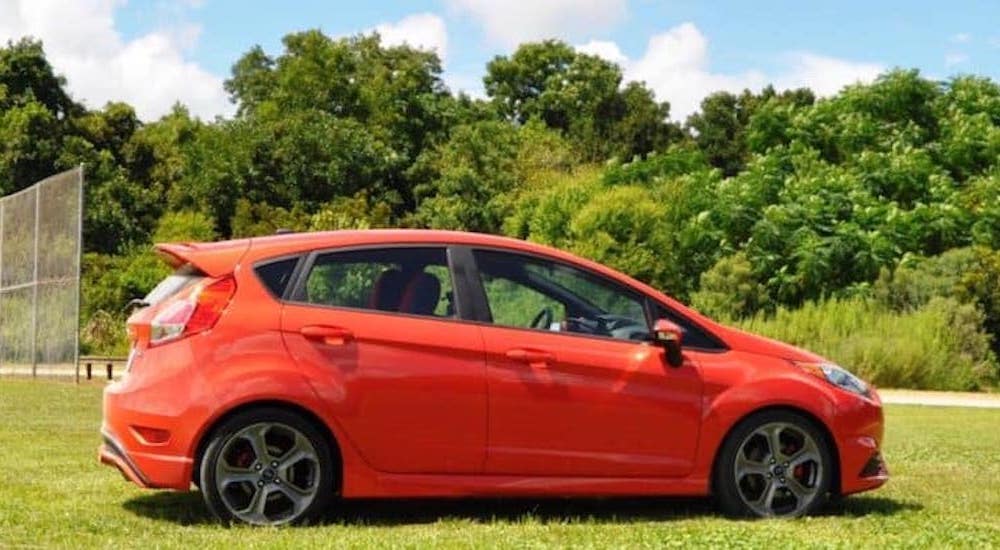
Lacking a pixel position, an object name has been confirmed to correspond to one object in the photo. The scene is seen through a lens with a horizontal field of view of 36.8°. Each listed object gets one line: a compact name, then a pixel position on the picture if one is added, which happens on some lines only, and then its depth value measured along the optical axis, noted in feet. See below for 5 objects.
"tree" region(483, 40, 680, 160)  221.25
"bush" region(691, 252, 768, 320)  124.77
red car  25.26
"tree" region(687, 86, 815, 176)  203.52
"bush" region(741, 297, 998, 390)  100.68
